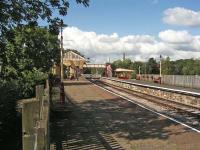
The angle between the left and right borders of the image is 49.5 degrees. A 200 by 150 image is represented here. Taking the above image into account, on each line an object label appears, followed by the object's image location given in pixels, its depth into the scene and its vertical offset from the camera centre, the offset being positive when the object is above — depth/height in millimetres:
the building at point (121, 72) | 62205 -335
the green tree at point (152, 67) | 71659 +1216
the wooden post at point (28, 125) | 1867 -491
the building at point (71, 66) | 40282 +1027
